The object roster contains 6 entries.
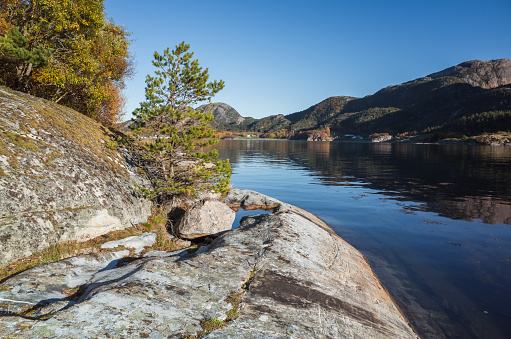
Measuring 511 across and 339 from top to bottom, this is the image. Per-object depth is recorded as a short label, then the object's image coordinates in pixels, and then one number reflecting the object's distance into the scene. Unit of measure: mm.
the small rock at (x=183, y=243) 12084
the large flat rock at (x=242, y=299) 4199
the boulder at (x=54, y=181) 8000
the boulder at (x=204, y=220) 13102
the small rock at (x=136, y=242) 9836
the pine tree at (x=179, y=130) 13180
